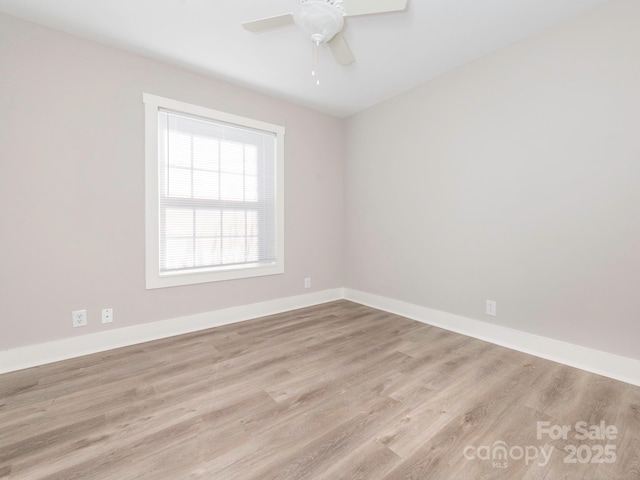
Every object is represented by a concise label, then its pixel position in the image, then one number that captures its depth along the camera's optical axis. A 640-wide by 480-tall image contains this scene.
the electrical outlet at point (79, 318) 2.31
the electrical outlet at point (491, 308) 2.59
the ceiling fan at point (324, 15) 1.72
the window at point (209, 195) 2.67
